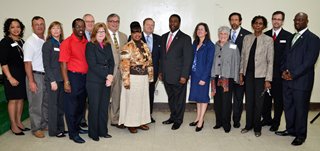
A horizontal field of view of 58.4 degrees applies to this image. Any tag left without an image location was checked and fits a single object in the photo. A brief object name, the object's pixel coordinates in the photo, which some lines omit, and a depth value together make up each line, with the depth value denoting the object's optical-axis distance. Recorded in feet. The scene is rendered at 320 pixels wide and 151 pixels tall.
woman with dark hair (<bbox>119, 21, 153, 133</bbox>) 13.19
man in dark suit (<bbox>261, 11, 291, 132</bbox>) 14.05
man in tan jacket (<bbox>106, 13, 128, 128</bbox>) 14.12
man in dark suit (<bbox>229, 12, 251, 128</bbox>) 14.44
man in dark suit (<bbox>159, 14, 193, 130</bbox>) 14.21
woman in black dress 12.85
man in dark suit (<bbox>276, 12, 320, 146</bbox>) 12.29
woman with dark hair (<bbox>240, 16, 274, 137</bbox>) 13.08
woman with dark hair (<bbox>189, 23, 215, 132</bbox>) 14.10
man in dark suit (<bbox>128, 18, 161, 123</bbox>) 14.93
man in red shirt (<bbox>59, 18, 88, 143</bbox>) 12.12
